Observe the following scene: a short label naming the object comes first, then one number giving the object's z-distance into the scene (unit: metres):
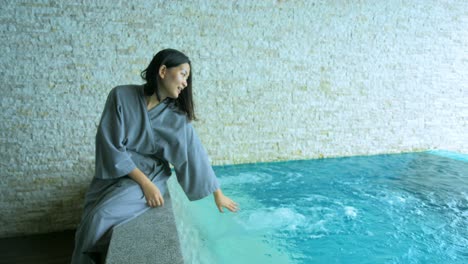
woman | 1.33
